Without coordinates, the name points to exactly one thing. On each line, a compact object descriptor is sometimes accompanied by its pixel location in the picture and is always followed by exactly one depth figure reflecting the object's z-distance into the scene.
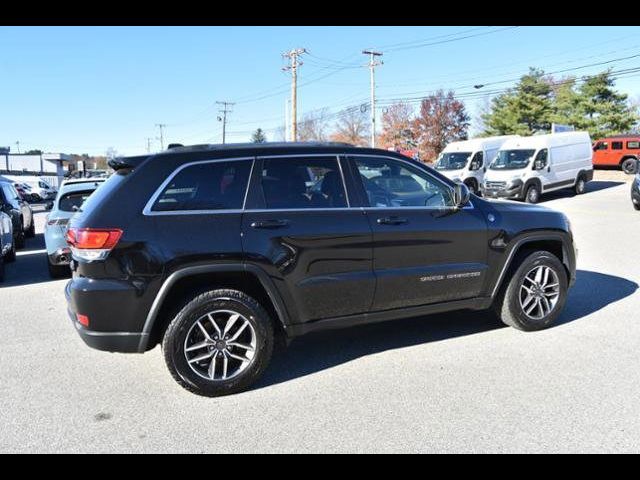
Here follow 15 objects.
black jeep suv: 3.62
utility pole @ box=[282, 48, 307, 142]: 39.91
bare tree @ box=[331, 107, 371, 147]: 79.12
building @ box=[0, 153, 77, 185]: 77.88
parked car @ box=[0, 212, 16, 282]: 8.02
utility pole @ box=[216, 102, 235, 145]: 72.61
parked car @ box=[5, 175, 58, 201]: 36.84
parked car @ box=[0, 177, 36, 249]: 10.56
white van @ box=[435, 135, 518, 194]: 21.78
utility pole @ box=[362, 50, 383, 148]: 41.29
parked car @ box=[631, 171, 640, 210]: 15.13
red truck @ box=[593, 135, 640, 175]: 27.53
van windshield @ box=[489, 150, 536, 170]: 19.62
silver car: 7.53
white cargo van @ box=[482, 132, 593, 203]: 19.05
